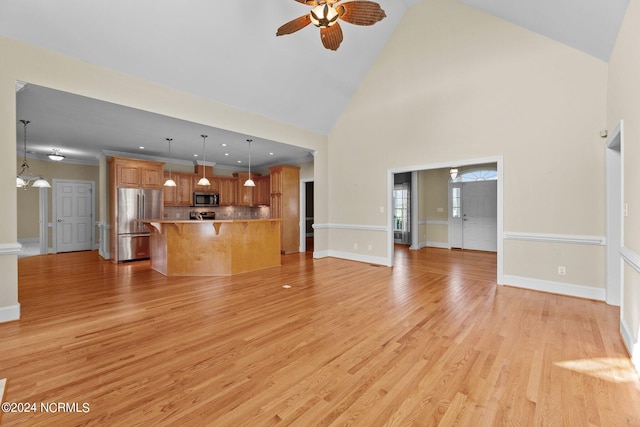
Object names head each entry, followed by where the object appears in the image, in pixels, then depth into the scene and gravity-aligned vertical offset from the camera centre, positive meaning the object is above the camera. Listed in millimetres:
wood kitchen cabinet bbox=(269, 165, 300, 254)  7840 +284
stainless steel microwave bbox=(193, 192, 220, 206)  8065 +417
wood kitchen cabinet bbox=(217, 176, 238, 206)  8753 +746
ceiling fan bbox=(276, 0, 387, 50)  2873 +2176
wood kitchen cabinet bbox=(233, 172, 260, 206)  8992 +686
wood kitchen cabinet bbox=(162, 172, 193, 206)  7652 +617
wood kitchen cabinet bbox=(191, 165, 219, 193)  8203 +1005
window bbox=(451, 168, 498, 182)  7648 +1053
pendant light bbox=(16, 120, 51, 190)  4886 +984
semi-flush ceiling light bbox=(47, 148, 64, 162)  6783 +1565
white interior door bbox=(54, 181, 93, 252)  7879 -72
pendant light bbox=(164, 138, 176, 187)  6293 +688
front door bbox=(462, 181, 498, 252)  7621 -89
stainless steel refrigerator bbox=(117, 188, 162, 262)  6523 -182
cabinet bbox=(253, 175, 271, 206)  8828 +706
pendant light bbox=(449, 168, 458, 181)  7694 +1098
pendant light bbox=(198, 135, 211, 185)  5926 +1595
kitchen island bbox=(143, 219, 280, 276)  5039 -640
